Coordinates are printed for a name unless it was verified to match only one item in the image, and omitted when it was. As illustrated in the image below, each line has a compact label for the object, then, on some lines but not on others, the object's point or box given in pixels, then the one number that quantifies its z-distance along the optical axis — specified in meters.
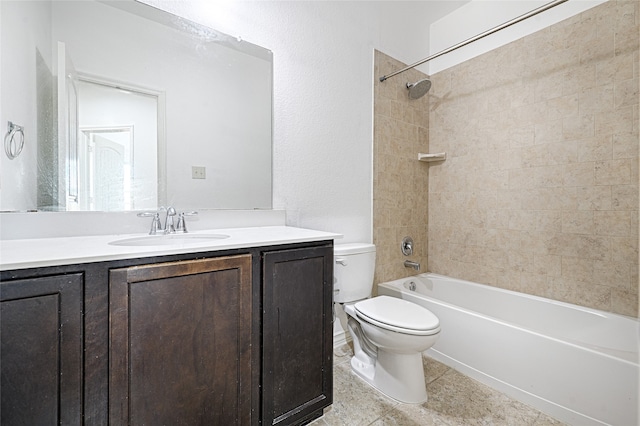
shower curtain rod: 1.43
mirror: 1.13
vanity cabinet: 0.76
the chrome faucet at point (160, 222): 1.31
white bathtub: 1.24
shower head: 2.22
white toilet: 1.42
